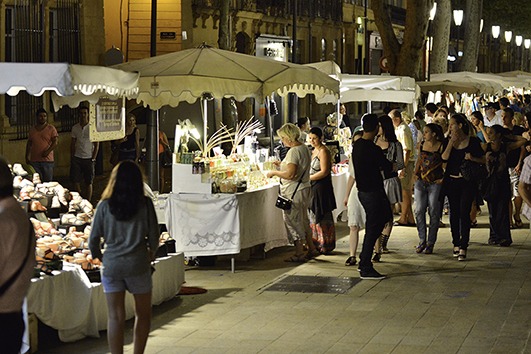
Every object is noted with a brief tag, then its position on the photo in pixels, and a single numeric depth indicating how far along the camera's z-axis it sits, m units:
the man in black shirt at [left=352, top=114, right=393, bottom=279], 12.98
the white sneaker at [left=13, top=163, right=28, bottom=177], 12.82
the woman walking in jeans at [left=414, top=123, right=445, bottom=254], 14.71
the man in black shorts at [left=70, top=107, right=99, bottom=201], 20.33
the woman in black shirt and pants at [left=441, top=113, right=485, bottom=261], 14.62
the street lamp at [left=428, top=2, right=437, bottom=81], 37.12
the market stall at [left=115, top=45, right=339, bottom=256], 13.53
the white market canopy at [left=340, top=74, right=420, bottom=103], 22.48
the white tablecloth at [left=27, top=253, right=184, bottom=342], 9.60
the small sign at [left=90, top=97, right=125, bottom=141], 13.03
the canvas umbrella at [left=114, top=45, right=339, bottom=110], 14.56
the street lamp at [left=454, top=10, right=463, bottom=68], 45.84
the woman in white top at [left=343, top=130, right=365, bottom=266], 14.02
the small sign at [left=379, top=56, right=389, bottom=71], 37.97
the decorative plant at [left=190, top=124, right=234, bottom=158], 14.55
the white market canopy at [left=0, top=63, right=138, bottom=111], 10.70
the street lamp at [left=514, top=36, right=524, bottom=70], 107.97
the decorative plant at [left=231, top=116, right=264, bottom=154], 15.28
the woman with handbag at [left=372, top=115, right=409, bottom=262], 14.49
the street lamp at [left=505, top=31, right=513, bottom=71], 96.18
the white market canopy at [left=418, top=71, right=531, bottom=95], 29.25
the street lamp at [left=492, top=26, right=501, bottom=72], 84.07
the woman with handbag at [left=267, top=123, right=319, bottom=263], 14.26
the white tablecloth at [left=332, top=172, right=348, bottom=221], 17.61
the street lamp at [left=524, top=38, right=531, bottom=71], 107.66
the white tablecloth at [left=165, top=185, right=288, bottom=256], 13.49
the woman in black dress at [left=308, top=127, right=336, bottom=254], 14.73
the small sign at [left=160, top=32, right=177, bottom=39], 34.56
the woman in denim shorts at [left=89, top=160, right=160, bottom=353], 8.27
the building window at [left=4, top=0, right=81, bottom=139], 24.05
